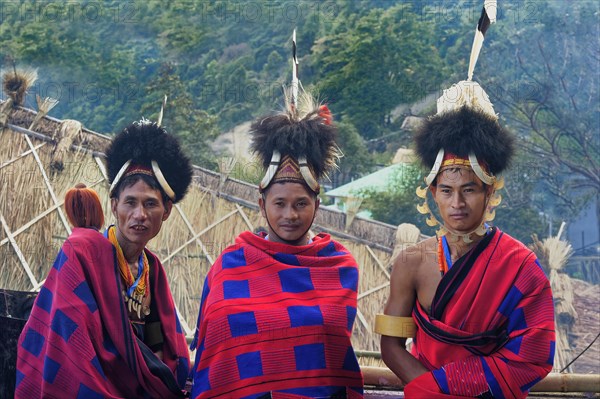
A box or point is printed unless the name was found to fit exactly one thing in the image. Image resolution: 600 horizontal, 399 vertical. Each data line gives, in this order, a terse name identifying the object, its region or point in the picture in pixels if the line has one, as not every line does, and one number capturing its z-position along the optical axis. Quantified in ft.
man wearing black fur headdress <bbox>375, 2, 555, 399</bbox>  11.59
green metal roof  30.35
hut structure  24.54
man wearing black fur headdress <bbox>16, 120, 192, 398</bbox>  12.21
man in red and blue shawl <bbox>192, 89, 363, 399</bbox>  12.12
